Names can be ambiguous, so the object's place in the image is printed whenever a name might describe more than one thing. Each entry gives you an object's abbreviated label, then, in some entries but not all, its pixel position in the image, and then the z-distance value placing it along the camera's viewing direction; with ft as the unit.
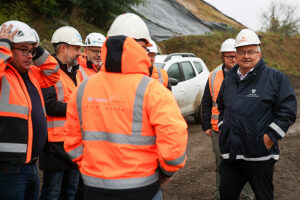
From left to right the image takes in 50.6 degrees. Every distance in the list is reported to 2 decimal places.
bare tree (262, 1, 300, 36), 121.59
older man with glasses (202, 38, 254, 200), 14.71
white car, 29.60
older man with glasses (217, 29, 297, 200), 10.36
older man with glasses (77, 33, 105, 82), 14.07
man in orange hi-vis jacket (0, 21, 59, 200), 8.29
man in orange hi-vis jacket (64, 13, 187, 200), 6.72
